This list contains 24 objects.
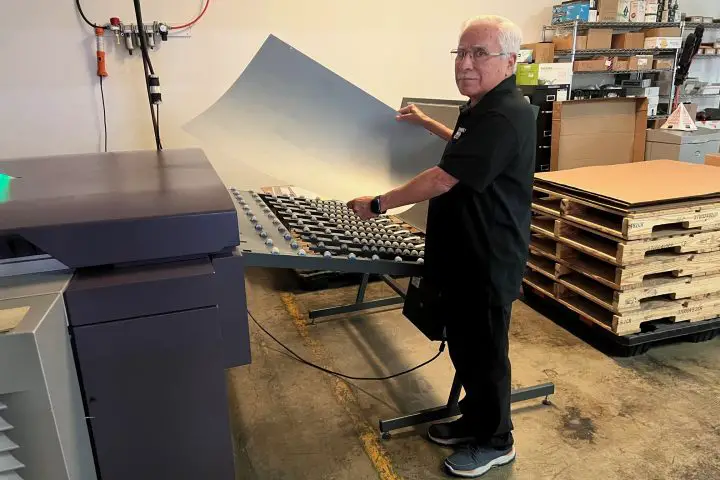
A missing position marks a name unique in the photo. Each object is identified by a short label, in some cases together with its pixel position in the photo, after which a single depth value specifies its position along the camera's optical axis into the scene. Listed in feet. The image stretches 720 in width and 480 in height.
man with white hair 5.12
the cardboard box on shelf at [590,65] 13.64
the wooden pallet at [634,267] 7.84
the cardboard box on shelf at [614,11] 13.58
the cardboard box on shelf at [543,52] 13.12
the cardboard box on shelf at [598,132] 11.39
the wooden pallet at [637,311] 8.07
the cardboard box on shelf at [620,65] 13.96
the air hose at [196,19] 10.78
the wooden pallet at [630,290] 7.97
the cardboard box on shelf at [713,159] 10.18
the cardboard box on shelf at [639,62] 13.99
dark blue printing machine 3.10
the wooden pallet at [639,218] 7.61
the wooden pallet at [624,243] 7.72
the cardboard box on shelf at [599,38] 13.60
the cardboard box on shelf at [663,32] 14.16
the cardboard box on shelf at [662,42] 13.97
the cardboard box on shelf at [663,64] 14.39
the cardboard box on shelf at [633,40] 14.08
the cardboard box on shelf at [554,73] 12.68
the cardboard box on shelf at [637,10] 13.84
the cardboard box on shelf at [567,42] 13.23
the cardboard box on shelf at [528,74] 12.69
